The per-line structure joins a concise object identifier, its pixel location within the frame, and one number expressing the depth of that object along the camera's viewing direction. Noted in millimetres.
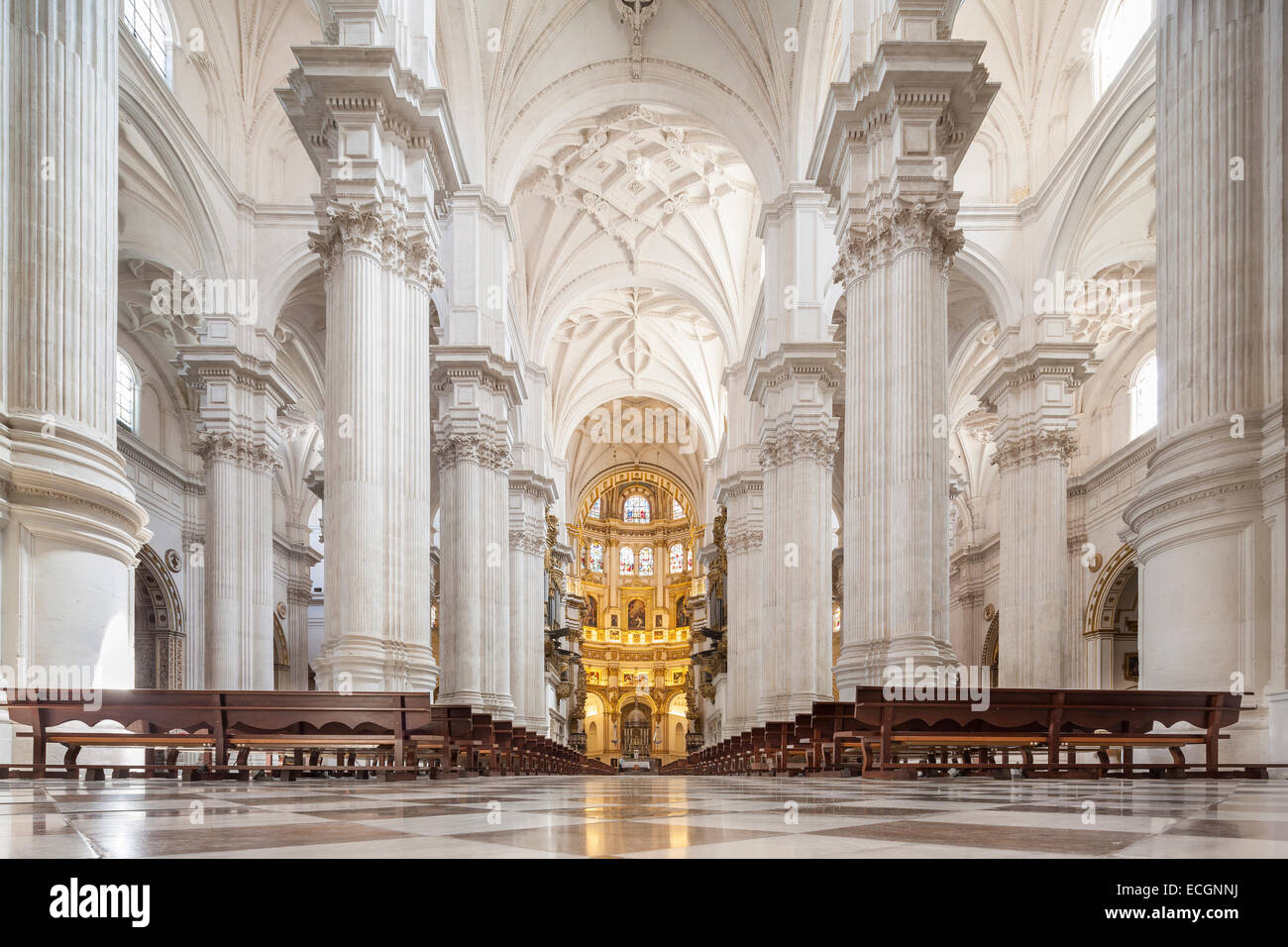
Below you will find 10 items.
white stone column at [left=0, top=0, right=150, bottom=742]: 7582
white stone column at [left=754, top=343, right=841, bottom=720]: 21906
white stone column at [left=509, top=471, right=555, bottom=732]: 29750
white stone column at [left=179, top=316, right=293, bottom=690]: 19703
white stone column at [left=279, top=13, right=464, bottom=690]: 12641
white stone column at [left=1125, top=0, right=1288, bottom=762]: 7883
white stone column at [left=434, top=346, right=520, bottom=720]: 21844
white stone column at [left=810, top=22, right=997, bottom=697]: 13352
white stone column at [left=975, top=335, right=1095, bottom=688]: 20266
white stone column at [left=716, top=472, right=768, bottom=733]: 29703
